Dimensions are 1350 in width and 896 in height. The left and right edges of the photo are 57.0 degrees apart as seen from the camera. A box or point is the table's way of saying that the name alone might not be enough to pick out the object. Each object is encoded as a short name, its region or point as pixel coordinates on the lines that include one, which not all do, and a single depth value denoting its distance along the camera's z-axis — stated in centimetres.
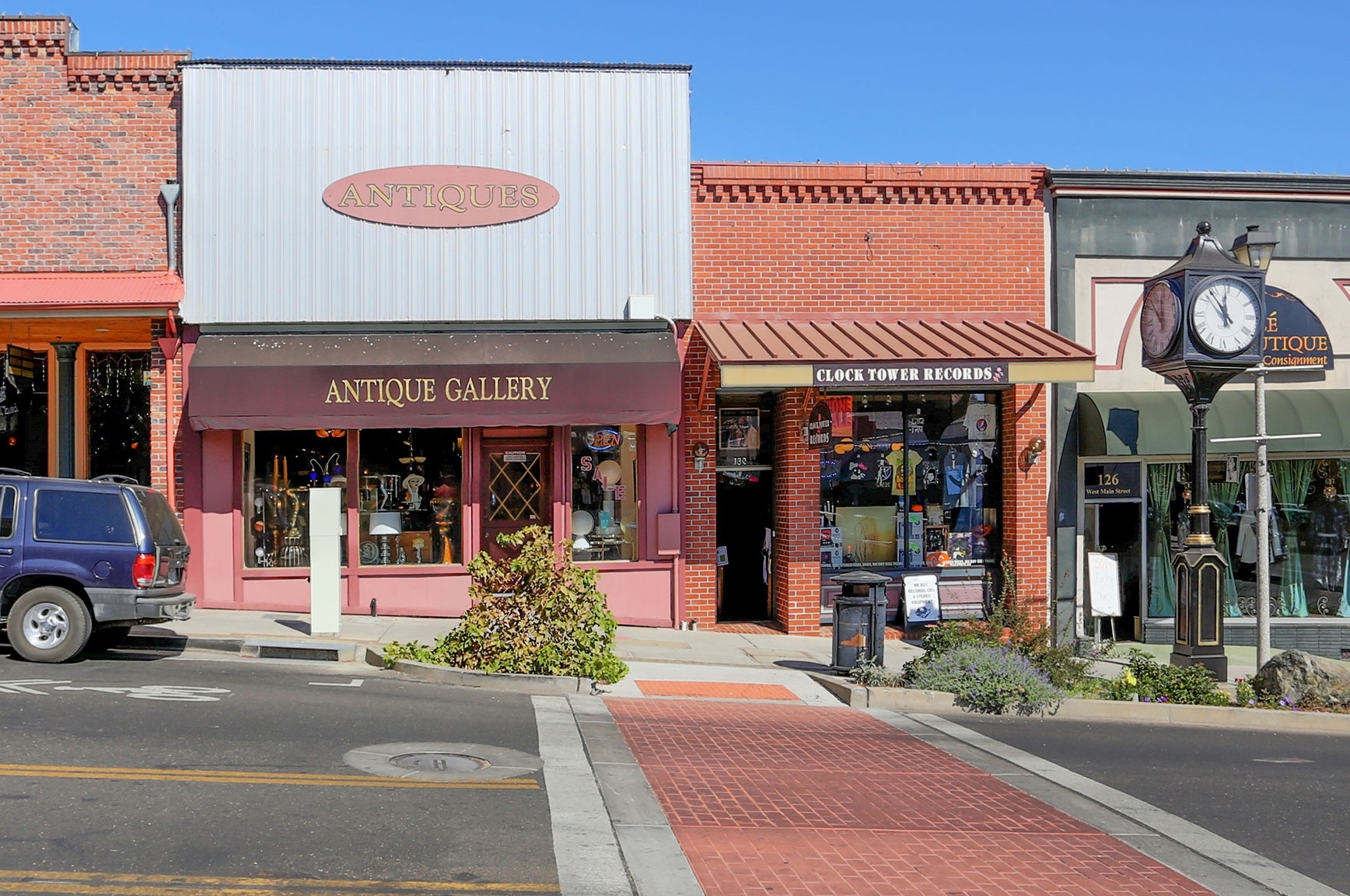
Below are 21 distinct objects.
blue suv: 1162
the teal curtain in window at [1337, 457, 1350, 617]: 1803
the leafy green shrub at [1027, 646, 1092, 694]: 1280
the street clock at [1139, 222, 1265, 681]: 1388
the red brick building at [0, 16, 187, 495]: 1611
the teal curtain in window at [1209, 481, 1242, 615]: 1762
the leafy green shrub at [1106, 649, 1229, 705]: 1269
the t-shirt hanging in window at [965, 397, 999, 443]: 1759
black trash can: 1323
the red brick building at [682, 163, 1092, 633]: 1691
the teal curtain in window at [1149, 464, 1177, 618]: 1753
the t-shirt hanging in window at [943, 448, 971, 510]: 1753
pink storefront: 1595
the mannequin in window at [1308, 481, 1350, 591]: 1794
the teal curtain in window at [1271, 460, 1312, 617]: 1783
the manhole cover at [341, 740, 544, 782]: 802
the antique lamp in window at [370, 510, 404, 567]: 1653
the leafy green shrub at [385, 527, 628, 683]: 1218
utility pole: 1395
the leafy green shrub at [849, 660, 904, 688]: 1266
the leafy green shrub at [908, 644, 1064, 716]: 1198
